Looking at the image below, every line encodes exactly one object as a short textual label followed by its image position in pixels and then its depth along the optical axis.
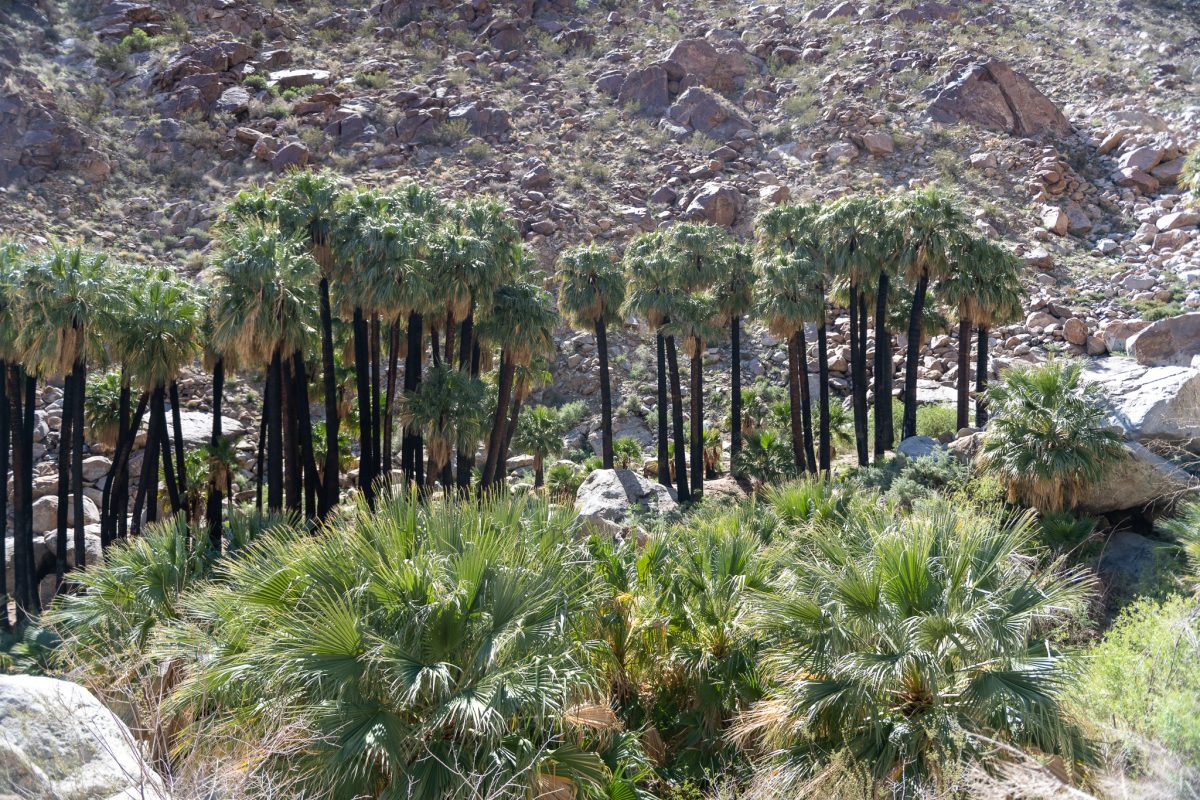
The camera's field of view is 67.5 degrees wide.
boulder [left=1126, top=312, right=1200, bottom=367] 36.41
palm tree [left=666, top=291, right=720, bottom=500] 35.47
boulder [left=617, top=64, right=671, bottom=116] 62.69
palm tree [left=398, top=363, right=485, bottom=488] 28.33
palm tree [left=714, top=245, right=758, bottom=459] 36.53
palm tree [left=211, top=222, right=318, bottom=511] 23.89
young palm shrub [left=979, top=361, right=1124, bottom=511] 19.45
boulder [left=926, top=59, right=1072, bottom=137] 57.12
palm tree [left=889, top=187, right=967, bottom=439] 31.52
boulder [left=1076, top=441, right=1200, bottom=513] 19.81
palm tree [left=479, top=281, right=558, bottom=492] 31.03
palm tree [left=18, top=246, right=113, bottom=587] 23.36
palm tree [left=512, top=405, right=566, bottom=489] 37.84
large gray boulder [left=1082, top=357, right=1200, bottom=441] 20.62
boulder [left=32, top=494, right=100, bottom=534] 32.81
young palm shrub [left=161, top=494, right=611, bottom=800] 7.59
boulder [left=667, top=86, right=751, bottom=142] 59.59
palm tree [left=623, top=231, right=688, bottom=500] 35.38
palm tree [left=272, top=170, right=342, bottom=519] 27.06
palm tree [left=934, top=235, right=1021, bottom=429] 32.53
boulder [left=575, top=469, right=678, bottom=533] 29.47
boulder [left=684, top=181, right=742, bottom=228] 52.59
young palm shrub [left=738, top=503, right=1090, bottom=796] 8.31
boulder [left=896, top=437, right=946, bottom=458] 28.19
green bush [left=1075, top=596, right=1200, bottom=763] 7.64
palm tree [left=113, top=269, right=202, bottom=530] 25.39
